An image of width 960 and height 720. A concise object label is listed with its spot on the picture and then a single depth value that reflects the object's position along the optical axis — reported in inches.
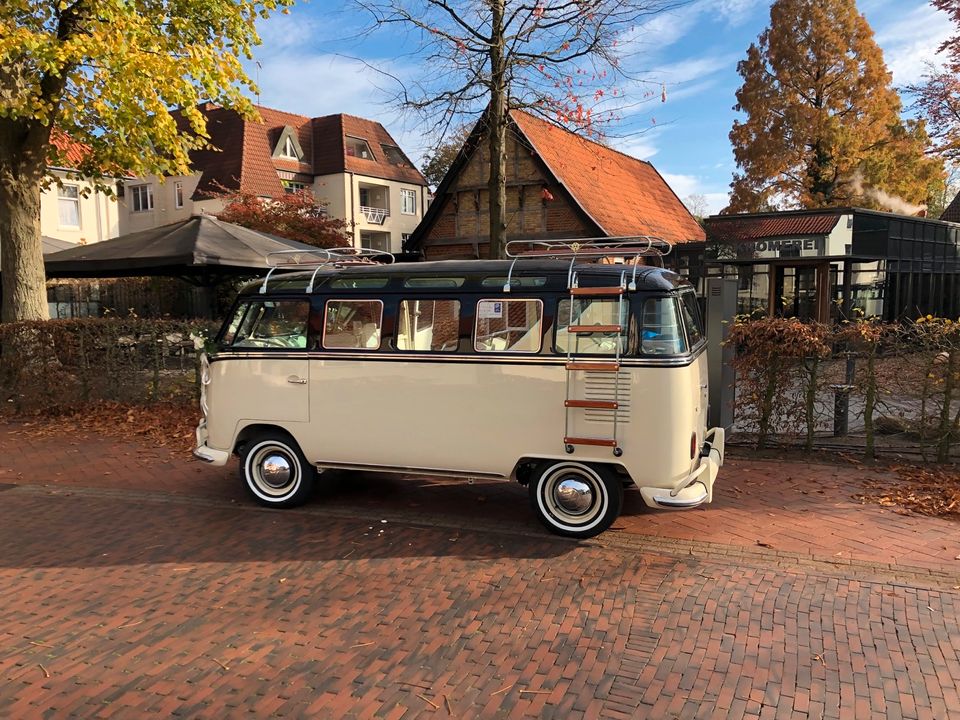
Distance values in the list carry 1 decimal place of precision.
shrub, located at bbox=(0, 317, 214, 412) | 408.8
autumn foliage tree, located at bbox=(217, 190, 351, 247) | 874.1
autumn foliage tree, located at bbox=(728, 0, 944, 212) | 1041.5
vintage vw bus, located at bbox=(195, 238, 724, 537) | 203.5
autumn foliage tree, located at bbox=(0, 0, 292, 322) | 389.1
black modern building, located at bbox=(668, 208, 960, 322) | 724.7
